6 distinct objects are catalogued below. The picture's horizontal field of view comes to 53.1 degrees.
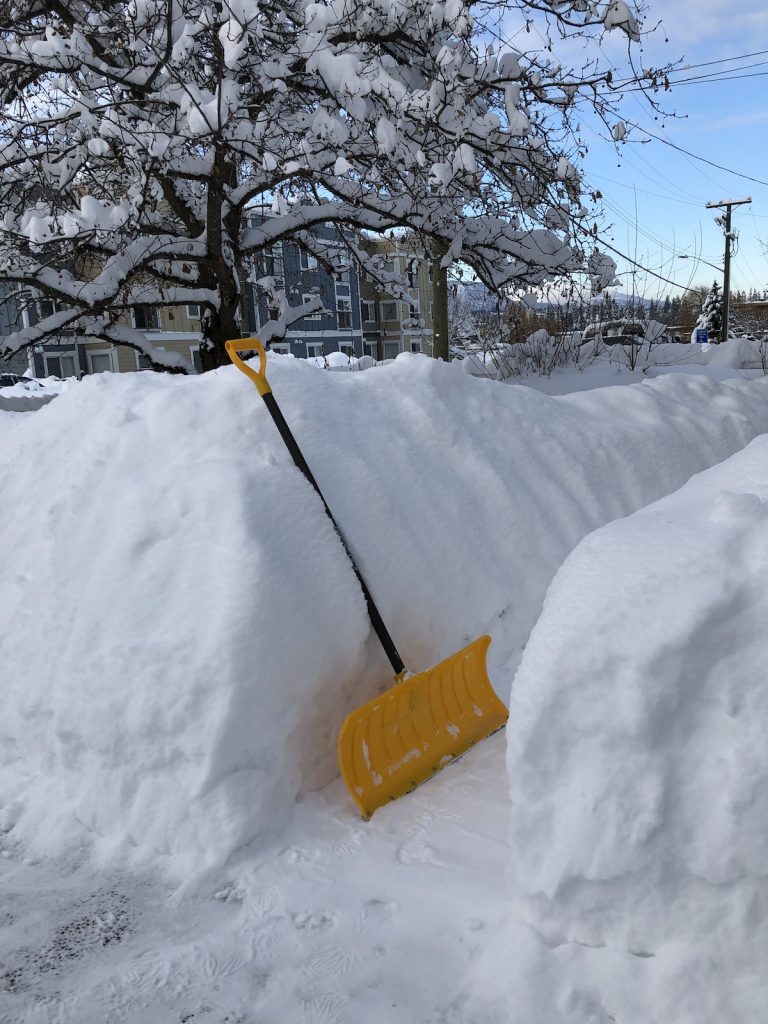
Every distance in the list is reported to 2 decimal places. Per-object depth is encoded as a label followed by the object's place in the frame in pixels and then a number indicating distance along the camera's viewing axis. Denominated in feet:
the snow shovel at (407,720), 9.80
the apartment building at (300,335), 111.34
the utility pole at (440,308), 26.62
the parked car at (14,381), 81.92
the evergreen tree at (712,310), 136.52
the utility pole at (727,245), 90.91
